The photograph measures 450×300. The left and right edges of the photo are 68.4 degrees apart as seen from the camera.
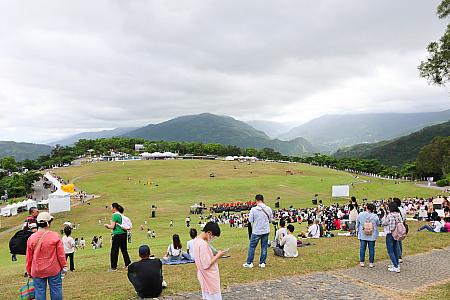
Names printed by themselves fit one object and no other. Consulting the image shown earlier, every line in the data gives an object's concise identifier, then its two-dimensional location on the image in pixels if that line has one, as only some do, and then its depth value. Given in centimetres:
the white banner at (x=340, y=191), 4312
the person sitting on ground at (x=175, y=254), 1092
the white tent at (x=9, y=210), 3431
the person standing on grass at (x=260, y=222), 920
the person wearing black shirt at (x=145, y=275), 721
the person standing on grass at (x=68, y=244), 1054
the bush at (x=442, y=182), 5465
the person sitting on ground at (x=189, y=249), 1092
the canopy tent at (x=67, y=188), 4060
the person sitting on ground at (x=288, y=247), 1095
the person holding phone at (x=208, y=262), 548
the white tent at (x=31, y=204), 3675
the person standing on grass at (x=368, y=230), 961
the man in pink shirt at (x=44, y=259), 585
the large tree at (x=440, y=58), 1792
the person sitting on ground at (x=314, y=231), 1556
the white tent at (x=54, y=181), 4580
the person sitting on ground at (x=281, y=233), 1130
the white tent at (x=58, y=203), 3325
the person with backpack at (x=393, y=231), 923
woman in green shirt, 931
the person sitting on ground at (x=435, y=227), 1505
